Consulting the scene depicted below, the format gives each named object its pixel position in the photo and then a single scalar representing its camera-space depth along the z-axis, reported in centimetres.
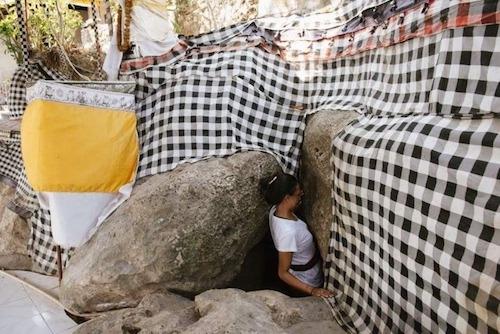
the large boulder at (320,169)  314
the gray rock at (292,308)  252
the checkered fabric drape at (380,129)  177
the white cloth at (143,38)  404
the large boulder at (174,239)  302
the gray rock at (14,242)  482
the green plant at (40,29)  575
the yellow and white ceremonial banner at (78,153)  304
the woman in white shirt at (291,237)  314
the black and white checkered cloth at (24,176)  423
